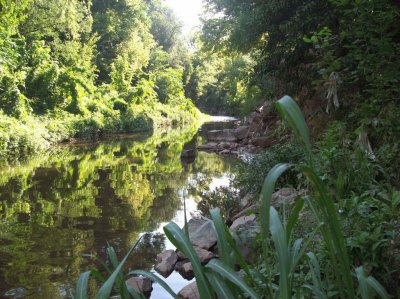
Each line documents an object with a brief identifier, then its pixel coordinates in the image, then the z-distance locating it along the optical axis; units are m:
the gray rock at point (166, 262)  3.99
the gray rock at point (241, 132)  15.27
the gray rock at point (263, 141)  11.52
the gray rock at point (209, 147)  14.05
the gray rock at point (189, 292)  3.20
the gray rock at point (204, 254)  3.90
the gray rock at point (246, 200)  5.59
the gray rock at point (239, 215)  4.50
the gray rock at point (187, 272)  3.94
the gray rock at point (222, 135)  15.91
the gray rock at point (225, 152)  12.96
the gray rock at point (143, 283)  3.49
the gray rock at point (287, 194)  4.05
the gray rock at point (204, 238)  4.25
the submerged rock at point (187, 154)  11.87
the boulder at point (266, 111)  12.68
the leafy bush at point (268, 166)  5.61
